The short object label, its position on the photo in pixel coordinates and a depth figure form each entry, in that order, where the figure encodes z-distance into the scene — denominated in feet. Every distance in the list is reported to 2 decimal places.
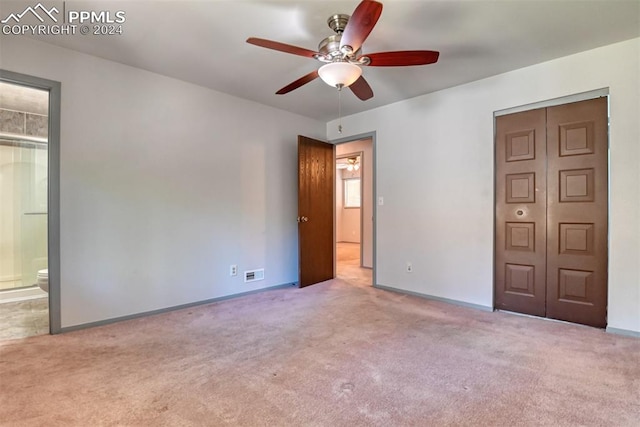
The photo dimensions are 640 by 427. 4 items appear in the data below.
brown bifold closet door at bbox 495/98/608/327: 8.90
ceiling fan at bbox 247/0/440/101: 6.22
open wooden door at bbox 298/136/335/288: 13.85
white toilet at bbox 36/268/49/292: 10.62
